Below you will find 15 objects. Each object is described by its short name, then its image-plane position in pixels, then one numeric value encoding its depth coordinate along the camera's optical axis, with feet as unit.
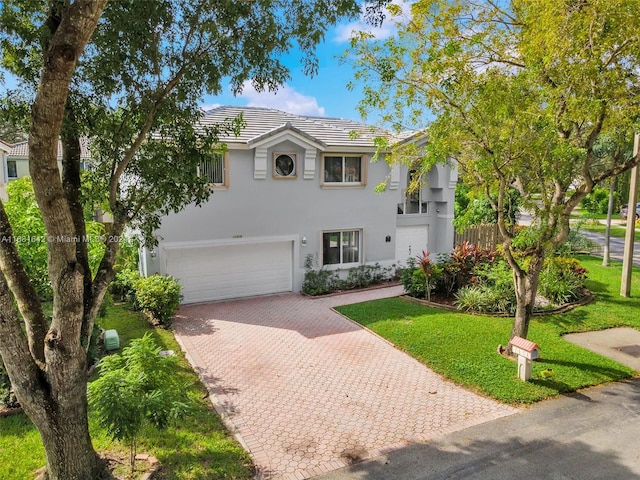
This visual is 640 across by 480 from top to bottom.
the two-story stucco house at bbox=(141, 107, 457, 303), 50.88
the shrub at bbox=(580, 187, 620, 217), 123.44
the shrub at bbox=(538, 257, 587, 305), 48.96
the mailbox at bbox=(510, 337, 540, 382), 29.96
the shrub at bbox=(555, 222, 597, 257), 62.28
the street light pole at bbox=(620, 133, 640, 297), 49.57
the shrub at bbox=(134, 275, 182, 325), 43.45
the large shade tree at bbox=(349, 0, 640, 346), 27.25
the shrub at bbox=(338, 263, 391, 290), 58.65
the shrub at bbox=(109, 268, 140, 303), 49.24
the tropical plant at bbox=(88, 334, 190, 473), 19.01
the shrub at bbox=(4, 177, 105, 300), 29.86
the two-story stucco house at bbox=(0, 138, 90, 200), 112.50
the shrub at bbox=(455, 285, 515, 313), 46.29
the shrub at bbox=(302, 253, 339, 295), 56.03
